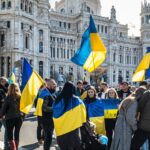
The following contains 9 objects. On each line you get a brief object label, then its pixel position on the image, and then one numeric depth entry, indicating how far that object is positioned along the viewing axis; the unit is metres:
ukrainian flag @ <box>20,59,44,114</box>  8.53
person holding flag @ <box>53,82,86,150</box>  6.51
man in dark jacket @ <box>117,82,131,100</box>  10.37
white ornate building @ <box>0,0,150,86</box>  42.56
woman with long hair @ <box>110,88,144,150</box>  7.05
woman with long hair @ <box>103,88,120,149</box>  8.99
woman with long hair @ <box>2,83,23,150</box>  8.52
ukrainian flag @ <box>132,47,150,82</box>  13.02
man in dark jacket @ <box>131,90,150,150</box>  7.11
